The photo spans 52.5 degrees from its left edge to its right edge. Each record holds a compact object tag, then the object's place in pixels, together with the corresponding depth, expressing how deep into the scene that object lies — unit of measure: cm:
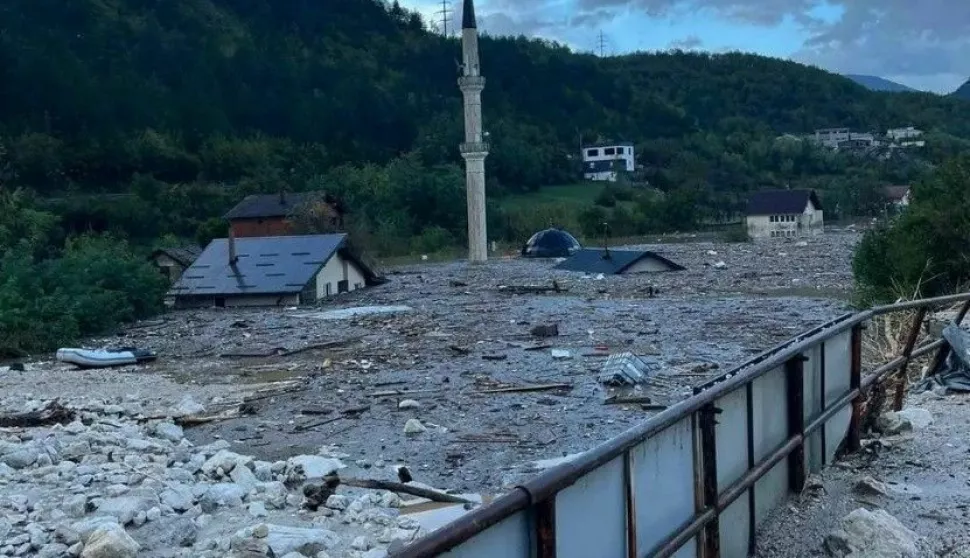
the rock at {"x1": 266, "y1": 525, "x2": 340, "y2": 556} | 662
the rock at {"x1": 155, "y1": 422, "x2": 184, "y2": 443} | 1102
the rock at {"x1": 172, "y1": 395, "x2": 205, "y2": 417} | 1244
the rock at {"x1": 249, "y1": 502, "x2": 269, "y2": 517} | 770
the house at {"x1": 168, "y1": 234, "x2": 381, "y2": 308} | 2845
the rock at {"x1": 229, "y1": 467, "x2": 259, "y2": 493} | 846
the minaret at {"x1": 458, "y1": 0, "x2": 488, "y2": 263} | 4784
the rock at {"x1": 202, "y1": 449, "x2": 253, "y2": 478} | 905
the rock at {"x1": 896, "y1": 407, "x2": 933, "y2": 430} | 756
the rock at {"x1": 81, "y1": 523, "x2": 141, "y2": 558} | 650
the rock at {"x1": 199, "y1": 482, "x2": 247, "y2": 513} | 795
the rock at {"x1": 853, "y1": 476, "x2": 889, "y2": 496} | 595
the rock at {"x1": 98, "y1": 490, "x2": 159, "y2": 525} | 744
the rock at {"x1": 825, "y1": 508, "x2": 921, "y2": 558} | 478
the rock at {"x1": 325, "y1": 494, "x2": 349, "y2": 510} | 782
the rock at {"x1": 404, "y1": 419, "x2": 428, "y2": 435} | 1101
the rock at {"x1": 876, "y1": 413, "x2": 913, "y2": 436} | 726
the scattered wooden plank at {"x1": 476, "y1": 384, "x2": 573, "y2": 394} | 1333
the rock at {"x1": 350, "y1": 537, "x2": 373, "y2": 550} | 688
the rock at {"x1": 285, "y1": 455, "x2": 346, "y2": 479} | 906
